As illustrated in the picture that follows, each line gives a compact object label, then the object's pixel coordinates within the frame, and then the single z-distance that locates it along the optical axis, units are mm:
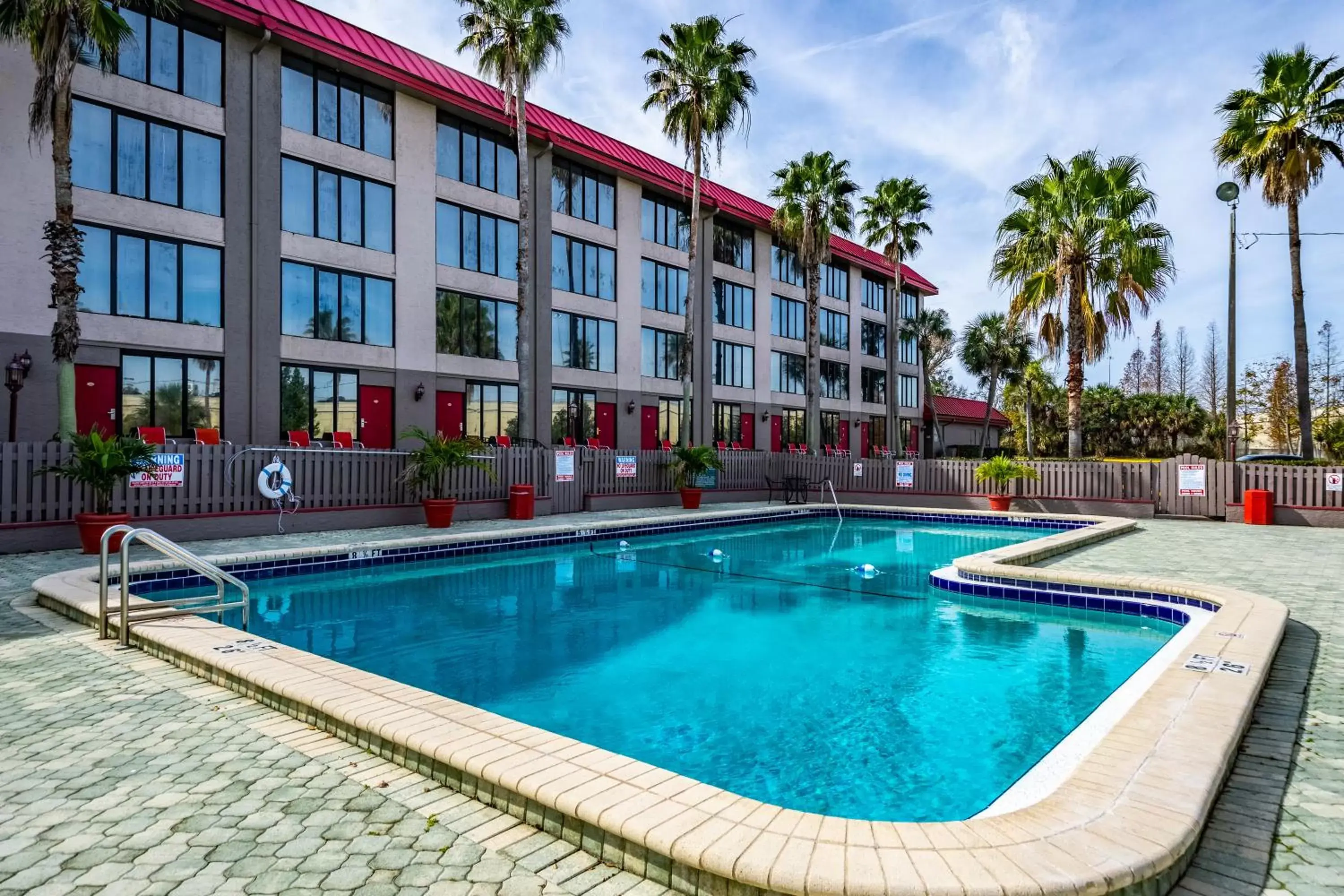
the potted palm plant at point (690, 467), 20000
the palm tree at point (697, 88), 22734
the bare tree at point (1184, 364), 69500
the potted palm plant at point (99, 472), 10703
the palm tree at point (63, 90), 12016
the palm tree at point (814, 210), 27516
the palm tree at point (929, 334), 41562
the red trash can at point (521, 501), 16156
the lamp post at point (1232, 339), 17031
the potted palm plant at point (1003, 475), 19250
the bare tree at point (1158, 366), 74562
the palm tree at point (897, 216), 34031
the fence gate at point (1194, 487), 16984
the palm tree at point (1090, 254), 19188
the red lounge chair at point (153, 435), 14461
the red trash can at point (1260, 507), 15938
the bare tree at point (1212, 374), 59062
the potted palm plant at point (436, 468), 14422
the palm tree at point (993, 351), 41750
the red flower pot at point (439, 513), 14336
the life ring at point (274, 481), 12742
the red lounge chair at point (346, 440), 18094
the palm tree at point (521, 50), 18797
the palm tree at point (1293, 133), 19281
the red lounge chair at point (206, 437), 15734
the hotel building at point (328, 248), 15133
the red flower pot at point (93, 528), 10680
